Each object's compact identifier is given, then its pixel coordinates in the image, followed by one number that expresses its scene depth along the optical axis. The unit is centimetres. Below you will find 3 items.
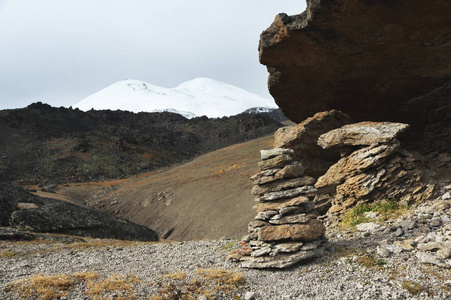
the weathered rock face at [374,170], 1487
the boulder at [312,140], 1912
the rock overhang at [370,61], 1365
